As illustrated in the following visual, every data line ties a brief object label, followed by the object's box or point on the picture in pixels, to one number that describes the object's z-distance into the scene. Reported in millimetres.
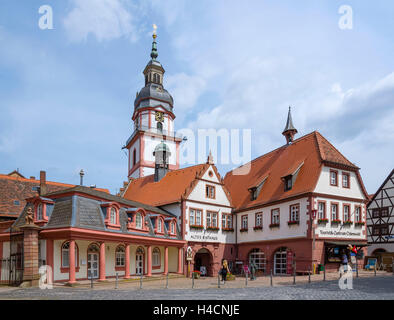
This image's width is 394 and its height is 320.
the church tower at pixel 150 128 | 52500
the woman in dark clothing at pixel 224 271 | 24350
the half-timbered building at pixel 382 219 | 44094
